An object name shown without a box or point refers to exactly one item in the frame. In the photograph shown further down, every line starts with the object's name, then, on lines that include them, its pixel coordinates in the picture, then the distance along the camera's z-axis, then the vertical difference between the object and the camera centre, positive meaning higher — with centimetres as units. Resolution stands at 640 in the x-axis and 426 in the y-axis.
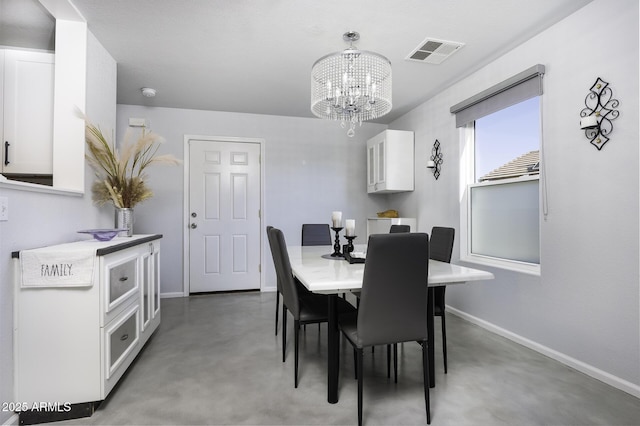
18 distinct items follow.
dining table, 159 -34
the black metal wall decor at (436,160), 377 +64
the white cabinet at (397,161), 422 +70
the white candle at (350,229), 232 -11
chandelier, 228 +96
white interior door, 438 -2
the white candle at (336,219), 248 -4
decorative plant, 244 +35
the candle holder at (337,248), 249 -27
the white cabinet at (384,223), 420 -12
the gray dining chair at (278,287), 235 -63
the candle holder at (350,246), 236 -24
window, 267 +38
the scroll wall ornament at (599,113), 206 +66
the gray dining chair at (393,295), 153 -40
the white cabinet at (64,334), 163 -63
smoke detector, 362 +138
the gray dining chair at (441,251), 225 -29
